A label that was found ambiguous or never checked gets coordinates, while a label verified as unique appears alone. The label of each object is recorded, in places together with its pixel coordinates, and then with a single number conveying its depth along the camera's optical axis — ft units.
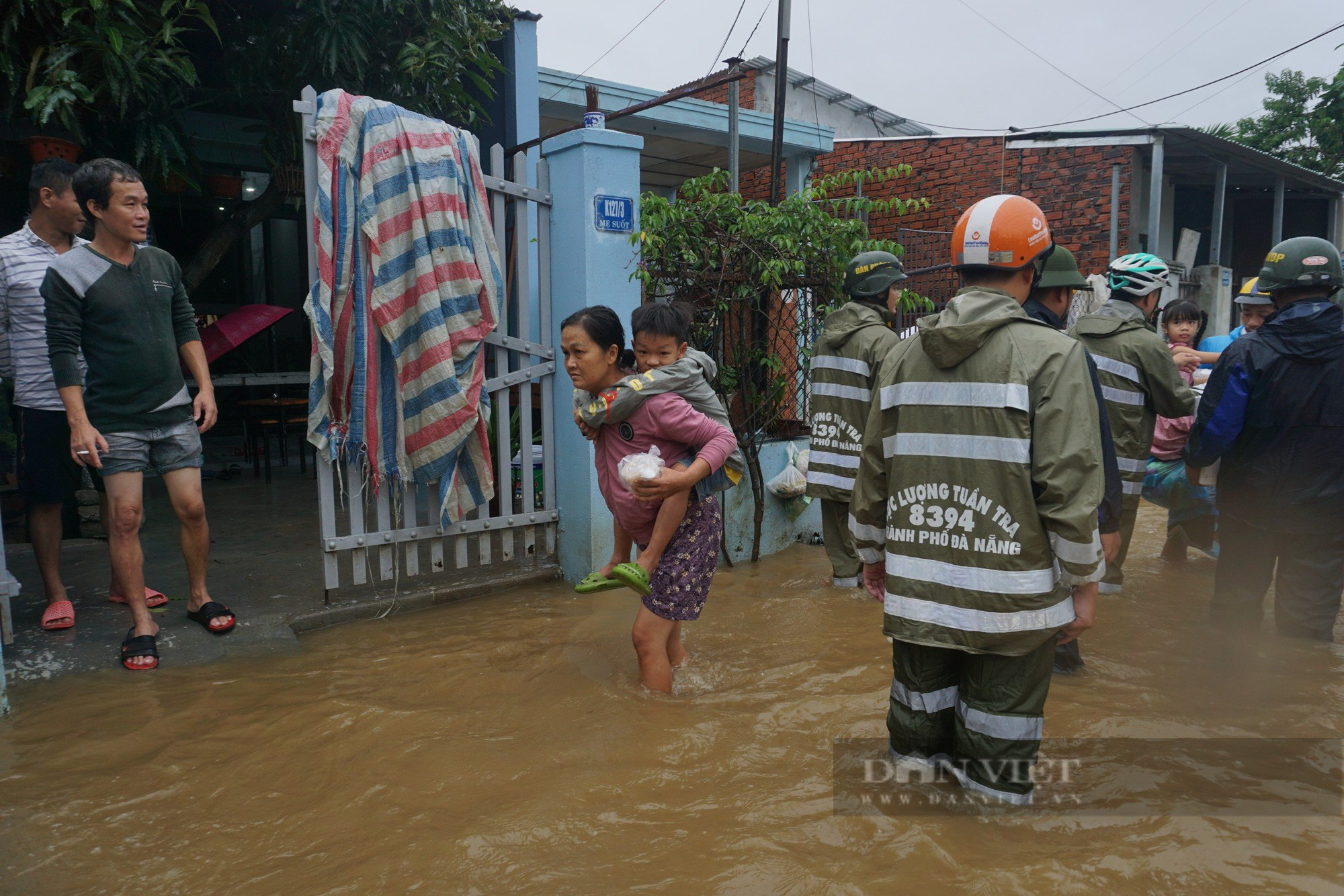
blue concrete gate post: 16.08
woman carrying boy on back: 10.75
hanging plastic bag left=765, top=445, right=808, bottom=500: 20.49
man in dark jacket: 13.29
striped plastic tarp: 13.60
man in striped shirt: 13.17
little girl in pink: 18.22
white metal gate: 14.51
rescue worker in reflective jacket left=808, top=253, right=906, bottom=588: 16.21
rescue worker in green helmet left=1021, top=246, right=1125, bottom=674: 10.19
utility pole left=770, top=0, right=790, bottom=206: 23.47
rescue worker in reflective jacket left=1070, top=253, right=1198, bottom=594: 13.85
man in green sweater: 11.85
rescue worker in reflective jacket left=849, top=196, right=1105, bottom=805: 7.73
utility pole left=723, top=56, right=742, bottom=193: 29.66
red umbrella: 23.91
